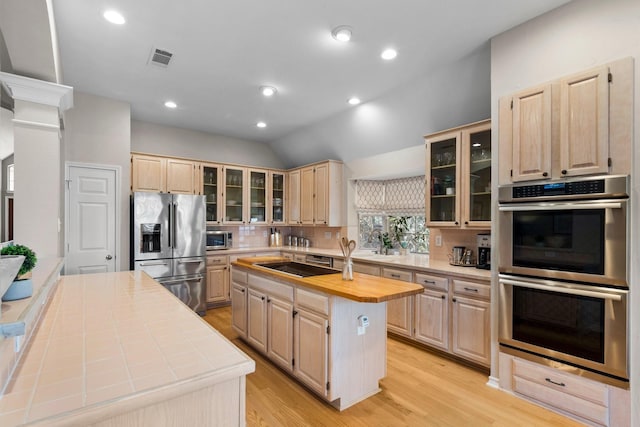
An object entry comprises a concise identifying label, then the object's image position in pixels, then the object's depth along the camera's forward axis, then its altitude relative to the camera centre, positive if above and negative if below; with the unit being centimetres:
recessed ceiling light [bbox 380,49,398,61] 281 +145
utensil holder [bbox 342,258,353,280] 254 -47
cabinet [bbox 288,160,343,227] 505 +31
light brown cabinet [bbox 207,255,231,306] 489 -107
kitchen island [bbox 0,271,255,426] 85 -52
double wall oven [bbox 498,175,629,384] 200 -42
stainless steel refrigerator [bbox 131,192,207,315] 419 -41
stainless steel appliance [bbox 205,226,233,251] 514 -44
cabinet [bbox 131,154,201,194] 450 +57
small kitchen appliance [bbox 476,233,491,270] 323 -40
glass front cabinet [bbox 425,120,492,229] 313 +39
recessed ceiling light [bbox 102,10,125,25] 232 +148
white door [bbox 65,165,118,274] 383 -8
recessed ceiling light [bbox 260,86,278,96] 364 +145
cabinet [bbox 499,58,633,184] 200 +61
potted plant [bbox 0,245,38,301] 118 -27
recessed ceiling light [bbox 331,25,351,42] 250 +146
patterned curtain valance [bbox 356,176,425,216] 447 +26
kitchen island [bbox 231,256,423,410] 226 -93
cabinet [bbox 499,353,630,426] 203 -126
